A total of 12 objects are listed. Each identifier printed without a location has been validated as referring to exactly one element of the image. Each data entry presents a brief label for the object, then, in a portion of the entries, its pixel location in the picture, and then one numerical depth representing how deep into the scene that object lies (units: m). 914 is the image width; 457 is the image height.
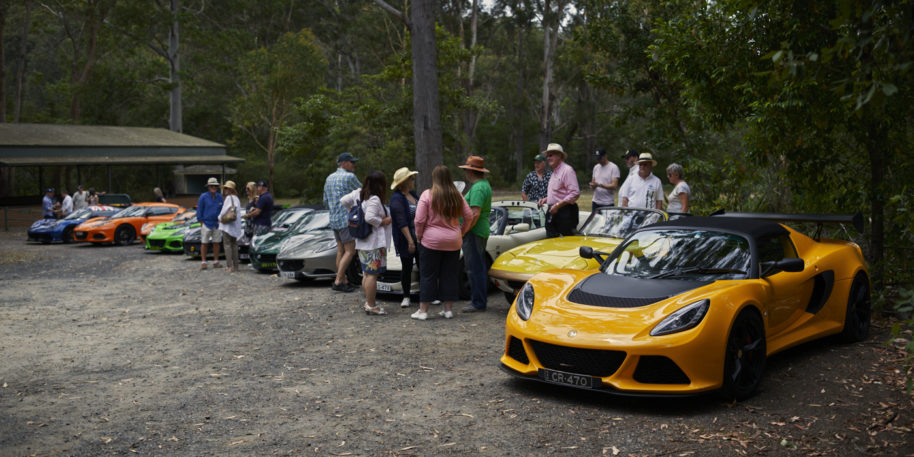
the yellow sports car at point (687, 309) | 5.36
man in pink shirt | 10.36
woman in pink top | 8.80
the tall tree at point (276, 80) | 36.94
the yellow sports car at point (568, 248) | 8.97
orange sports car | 21.78
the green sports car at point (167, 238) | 18.70
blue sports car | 23.12
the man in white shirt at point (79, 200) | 28.69
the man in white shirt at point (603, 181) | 11.92
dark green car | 13.96
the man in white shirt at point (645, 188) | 11.16
